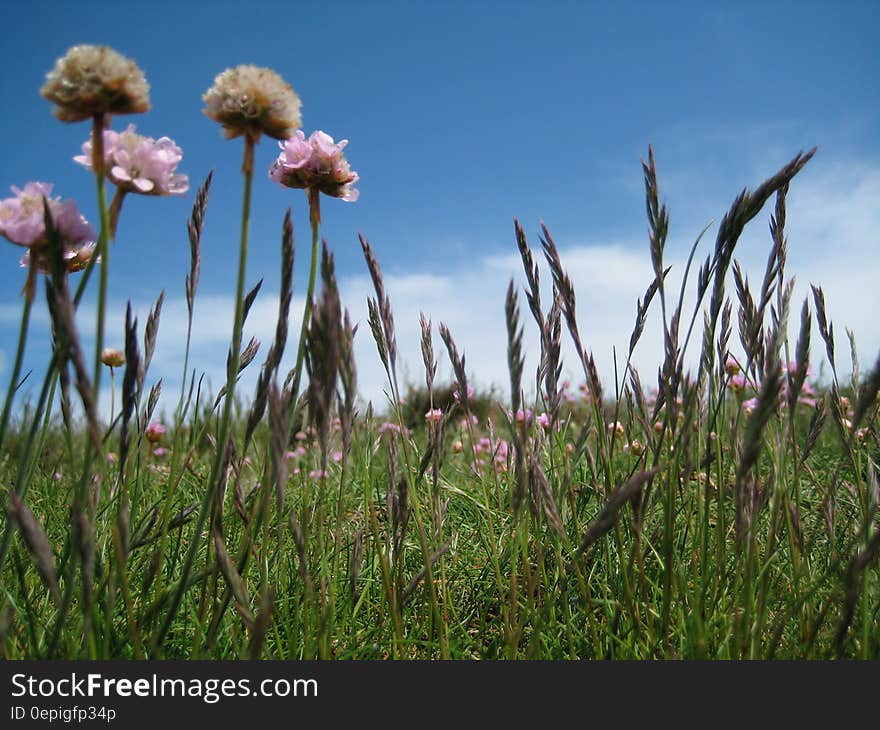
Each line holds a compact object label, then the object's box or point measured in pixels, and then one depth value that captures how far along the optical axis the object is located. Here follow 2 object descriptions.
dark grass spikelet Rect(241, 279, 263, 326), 0.18
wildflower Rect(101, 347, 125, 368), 0.39
